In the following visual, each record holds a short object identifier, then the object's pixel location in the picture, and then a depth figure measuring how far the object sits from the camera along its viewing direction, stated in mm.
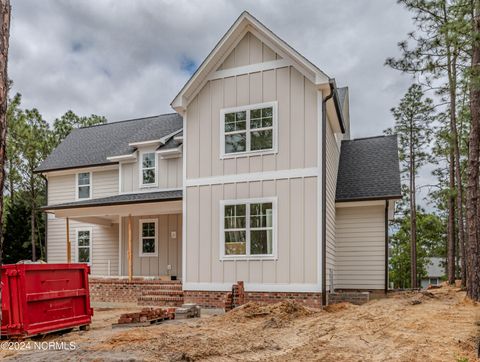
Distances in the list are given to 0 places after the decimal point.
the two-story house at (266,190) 12602
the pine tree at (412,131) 28062
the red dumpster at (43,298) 7805
